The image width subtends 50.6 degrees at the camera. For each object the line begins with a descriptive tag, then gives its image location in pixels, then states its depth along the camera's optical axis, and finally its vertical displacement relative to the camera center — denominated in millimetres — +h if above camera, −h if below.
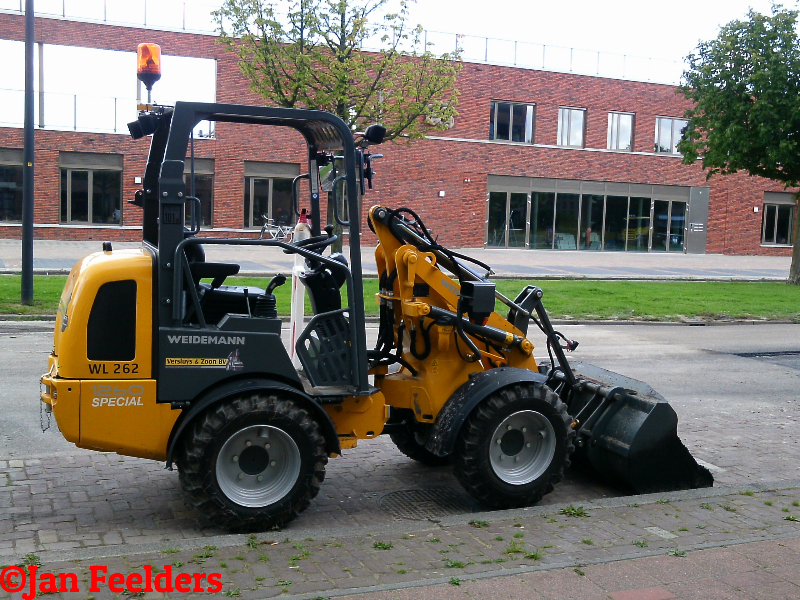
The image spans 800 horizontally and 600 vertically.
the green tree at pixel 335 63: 22125 +4120
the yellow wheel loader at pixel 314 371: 4871 -985
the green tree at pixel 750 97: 23406 +3874
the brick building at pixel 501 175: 32125 +2003
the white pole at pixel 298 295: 6043 -693
